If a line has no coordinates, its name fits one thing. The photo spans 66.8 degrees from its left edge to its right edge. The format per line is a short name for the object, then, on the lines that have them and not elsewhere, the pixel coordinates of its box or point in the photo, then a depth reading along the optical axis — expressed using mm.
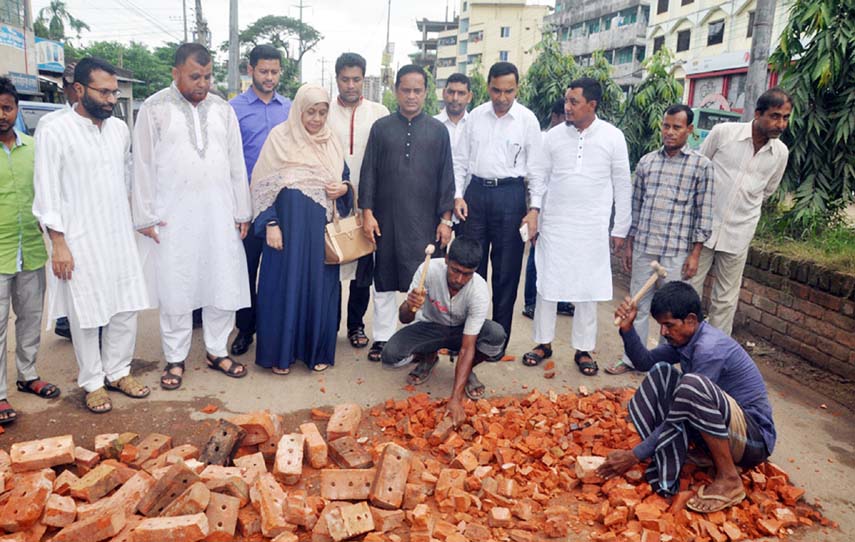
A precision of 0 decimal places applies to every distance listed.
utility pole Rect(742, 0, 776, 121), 5434
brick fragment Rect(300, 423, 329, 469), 3201
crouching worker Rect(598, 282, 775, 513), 2840
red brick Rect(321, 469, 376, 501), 2904
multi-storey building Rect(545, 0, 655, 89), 31875
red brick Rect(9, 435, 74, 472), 3008
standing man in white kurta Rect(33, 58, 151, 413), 3453
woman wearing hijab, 4160
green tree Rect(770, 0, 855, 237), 5328
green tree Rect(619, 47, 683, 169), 7887
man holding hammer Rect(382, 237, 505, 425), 3635
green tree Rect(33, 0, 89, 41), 32844
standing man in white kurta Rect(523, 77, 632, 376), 4426
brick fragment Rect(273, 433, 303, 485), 3059
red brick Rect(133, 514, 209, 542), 2479
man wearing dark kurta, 4422
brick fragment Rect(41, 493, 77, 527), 2654
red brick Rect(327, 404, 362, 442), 3436
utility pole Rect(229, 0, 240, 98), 15109
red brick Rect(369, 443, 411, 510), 2844
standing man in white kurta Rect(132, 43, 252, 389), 3891
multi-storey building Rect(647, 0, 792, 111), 23750
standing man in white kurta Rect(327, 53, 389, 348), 4598
